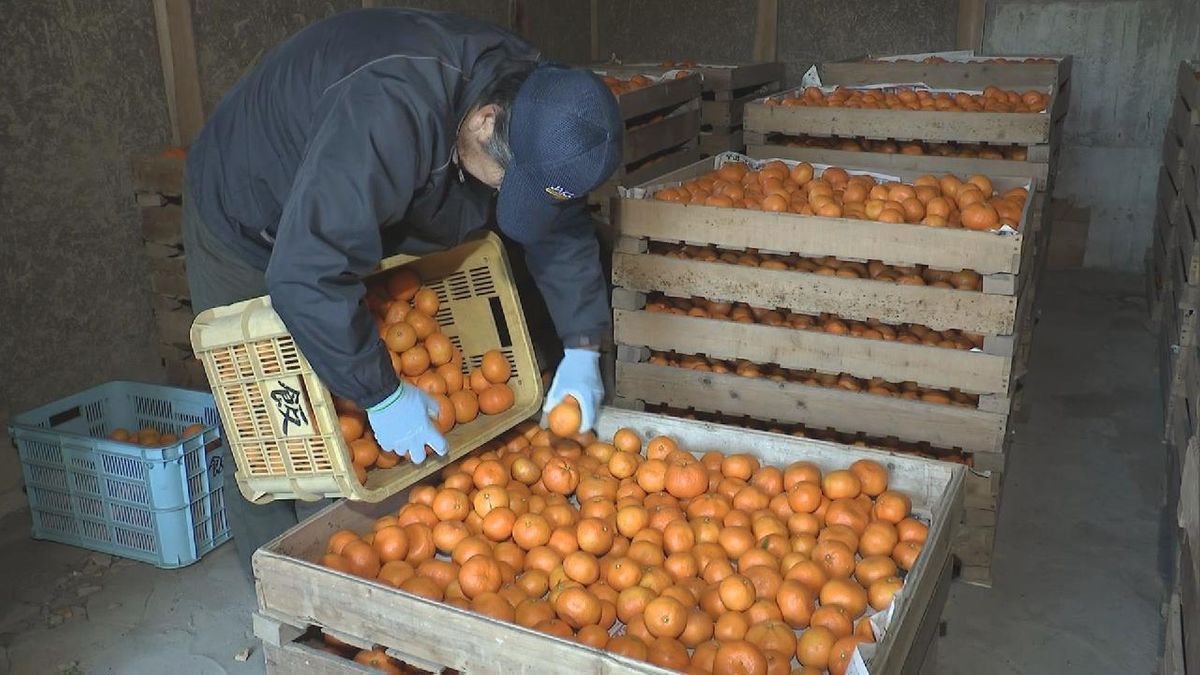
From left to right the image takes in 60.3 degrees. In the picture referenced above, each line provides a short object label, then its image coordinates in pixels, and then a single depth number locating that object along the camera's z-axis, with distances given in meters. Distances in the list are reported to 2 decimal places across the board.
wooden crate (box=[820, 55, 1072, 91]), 6.13
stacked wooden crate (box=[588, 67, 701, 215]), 5.41
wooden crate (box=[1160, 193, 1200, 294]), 4.84
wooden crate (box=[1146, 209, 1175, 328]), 6.29
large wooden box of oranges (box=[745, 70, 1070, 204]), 4.95
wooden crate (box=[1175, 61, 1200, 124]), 5.72
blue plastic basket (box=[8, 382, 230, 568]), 3.84
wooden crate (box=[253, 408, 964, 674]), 2.14
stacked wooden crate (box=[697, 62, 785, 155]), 6.77
